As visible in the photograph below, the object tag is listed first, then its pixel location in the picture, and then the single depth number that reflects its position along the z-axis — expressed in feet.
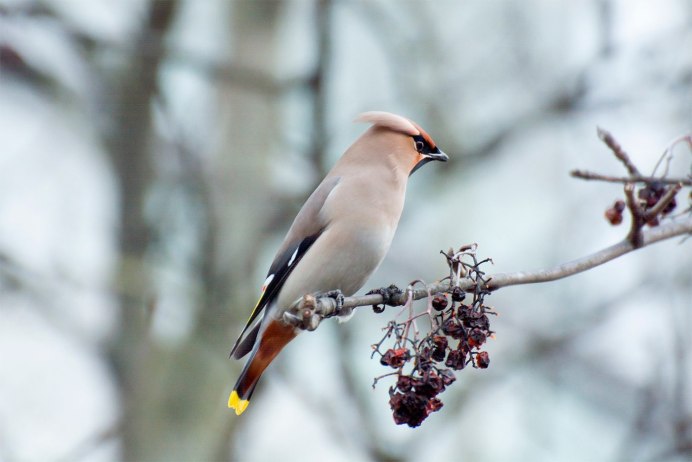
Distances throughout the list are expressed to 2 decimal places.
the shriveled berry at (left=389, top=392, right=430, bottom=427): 17.46
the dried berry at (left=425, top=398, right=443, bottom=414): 17.66
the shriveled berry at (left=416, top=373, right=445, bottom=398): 17.46
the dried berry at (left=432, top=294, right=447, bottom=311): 18.20
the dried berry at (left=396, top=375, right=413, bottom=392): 17.59
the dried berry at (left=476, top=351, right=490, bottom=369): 18.15
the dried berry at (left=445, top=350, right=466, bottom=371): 18.15
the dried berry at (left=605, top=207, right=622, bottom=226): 20.27
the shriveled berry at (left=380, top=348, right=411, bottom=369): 17.81
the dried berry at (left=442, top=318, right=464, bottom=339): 18.06
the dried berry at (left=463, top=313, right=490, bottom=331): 18.08
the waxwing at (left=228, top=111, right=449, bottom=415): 25.27
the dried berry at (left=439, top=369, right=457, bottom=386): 17.85
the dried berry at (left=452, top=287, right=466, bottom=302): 17.39
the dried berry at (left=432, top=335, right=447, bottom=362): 18.22
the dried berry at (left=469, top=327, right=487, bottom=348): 18.12
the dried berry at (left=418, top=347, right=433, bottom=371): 17.79
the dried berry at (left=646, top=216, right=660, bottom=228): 18.99
